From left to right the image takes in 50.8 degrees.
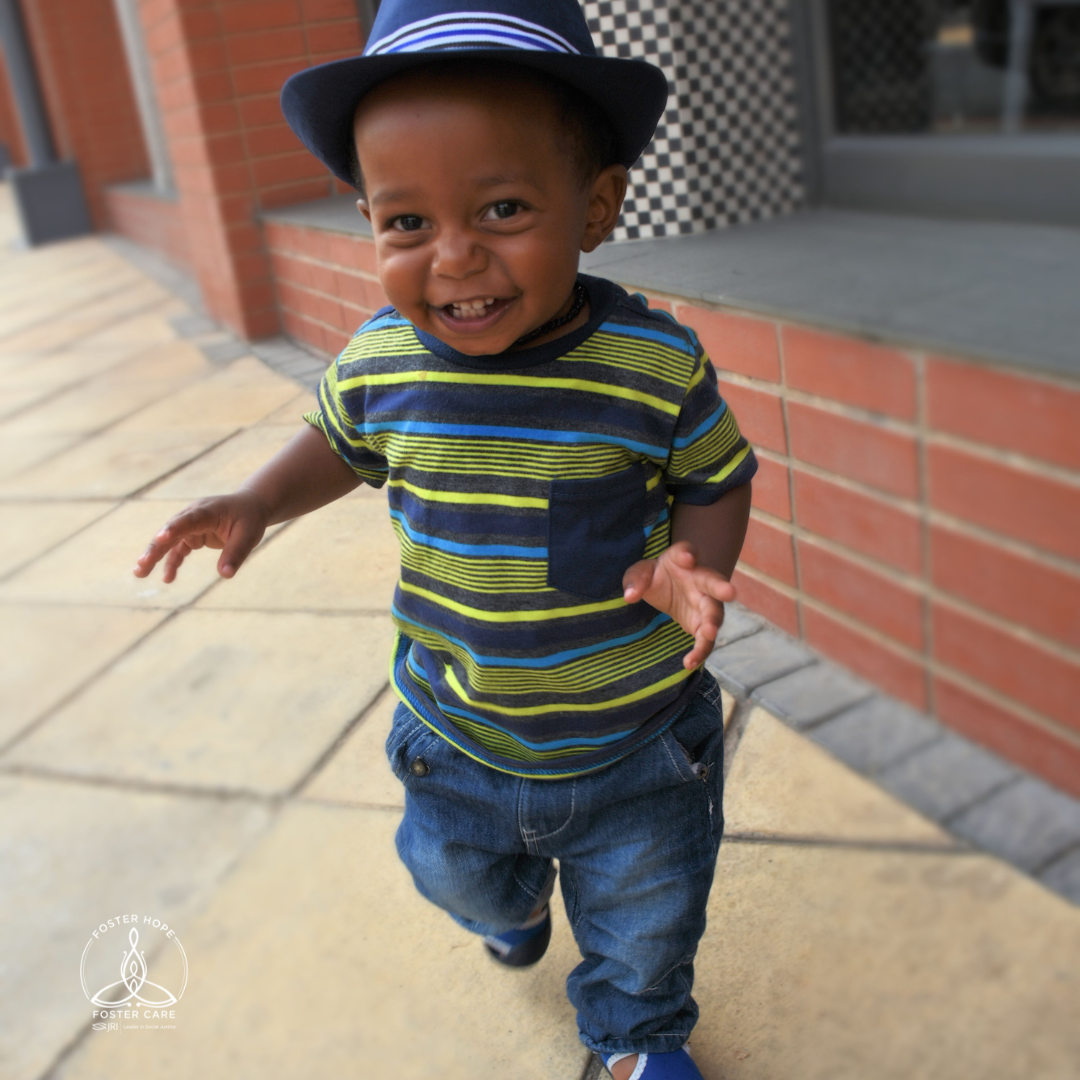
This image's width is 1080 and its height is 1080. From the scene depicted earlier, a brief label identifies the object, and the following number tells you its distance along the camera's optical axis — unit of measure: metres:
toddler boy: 1.03
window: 2.01
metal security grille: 2.25
